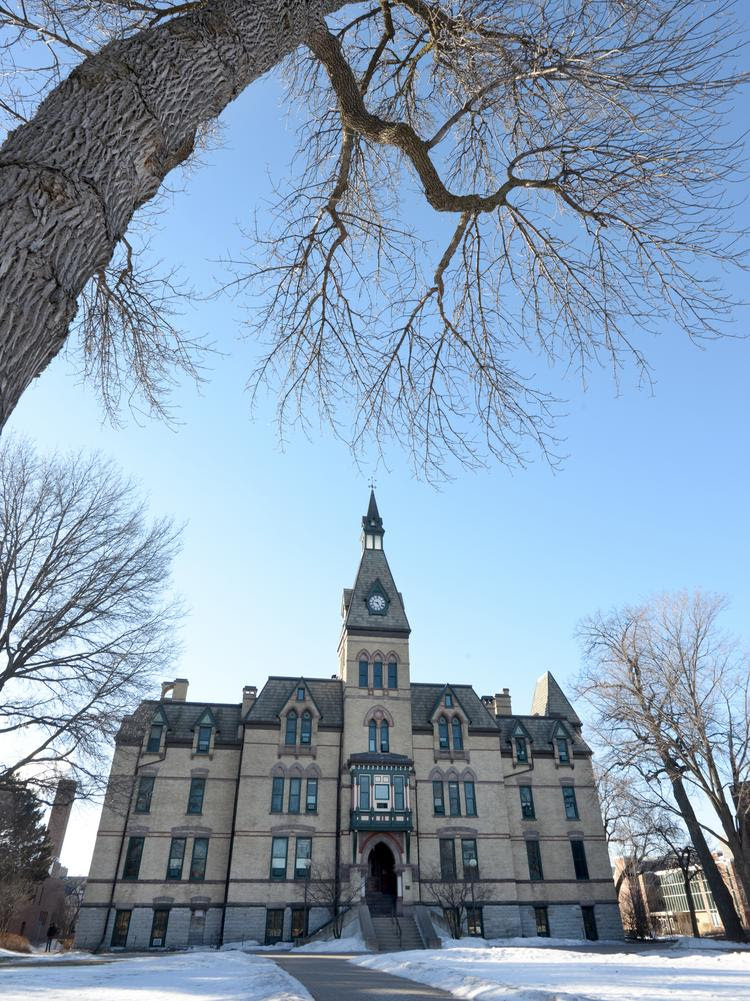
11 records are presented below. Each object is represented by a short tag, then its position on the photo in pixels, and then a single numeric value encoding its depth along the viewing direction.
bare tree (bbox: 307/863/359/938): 29.47
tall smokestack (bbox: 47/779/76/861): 54.47
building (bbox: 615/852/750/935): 41.25
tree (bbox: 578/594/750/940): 20.56
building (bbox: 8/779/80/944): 50.16
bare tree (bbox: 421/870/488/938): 29.84
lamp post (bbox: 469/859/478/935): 32.06
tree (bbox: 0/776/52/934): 26.84
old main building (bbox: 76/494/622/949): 30.53
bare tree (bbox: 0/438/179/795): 14.78
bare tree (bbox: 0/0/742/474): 2.52
